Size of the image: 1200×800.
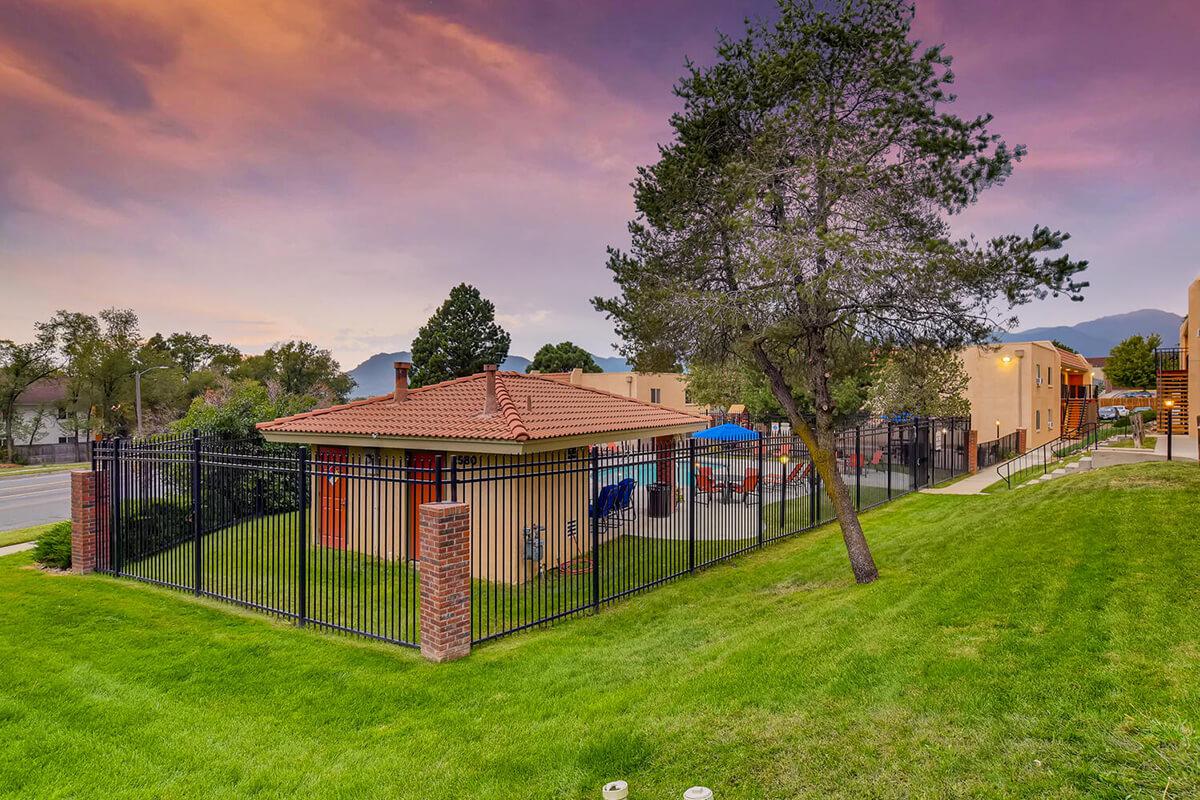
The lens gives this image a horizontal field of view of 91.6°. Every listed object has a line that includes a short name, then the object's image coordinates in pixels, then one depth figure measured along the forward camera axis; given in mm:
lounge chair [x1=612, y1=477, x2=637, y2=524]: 13783
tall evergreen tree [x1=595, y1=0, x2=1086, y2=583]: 7680
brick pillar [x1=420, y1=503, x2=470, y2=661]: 6305
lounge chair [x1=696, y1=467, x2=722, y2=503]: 15875
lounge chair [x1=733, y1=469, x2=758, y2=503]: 15403
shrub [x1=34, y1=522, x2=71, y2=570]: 10297
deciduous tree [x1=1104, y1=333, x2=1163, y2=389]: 45906
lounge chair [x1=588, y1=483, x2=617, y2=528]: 12820
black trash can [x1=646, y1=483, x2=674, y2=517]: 15055
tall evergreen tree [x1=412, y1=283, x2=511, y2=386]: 52688
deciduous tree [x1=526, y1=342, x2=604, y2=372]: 78312
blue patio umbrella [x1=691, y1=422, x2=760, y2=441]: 20078
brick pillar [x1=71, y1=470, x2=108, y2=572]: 9938
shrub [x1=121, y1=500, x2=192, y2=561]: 10125
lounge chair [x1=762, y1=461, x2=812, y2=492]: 16081
